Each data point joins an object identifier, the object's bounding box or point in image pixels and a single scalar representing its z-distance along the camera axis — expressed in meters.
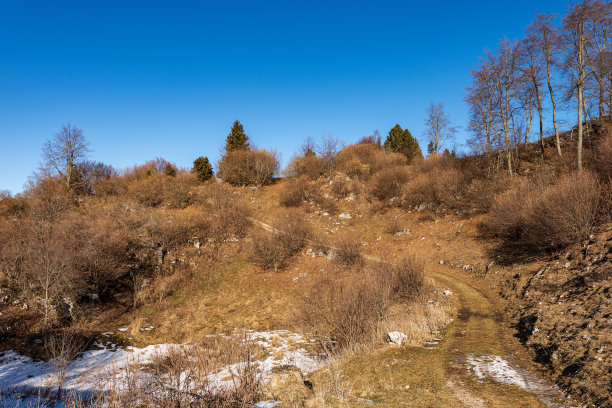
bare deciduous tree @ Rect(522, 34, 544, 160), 22.77
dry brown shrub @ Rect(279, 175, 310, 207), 35.53
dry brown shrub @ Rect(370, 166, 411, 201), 33.09
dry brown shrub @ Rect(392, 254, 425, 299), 13.66
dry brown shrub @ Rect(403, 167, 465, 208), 26.69
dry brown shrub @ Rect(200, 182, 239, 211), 32.47
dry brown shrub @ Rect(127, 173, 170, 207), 36.41
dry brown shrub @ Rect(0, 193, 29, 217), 27.36
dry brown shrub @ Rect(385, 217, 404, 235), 26.36
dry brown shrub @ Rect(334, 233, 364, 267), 21.25
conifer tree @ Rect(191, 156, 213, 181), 43.50
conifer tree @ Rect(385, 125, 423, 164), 50.09
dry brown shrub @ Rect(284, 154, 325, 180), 42.28
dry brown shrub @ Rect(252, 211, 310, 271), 23.75
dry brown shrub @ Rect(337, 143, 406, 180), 39.17
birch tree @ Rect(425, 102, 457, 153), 44.75
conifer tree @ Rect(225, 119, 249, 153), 46.75
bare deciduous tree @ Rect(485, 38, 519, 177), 24.11
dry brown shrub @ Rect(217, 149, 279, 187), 42.47
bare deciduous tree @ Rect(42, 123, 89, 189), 35.59
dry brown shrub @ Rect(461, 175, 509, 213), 23.36
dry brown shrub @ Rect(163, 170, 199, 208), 35.75
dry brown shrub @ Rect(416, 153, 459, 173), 31.97
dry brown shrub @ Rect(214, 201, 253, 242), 28.28
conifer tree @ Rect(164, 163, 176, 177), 43.97
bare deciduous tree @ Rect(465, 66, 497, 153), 25.86
